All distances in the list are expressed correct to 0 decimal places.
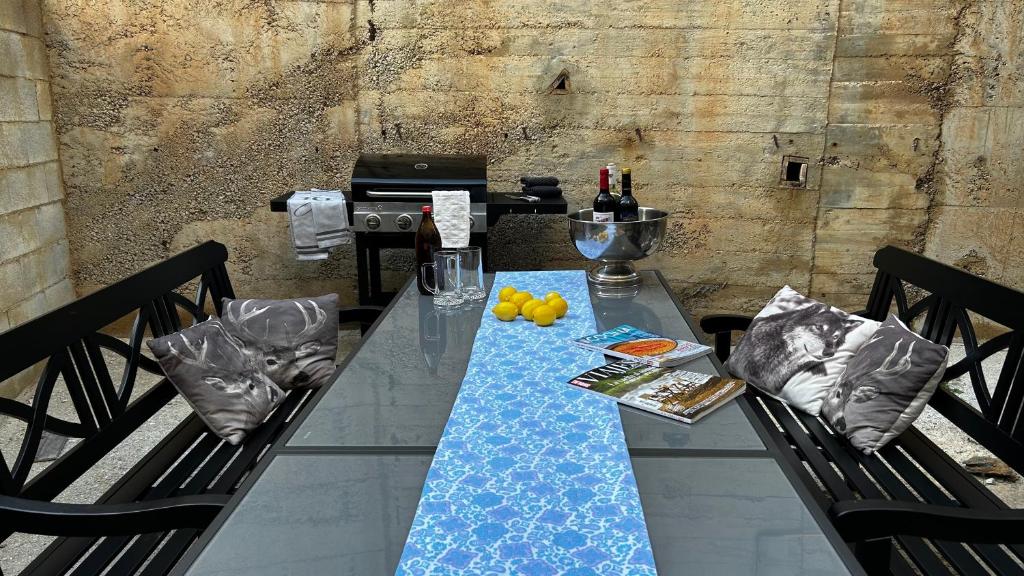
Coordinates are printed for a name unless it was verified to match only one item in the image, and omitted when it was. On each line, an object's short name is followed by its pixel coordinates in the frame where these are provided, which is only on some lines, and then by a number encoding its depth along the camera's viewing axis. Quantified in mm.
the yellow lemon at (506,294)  2289
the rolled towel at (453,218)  2711
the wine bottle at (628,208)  2607
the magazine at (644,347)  1849
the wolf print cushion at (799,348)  2084
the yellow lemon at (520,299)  2229
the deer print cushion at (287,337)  2307
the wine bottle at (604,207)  2547
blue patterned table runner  1042
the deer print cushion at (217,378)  1932
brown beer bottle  2605
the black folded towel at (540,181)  3807
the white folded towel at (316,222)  3711
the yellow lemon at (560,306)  2174
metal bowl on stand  2494
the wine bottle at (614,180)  4086
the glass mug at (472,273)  2438
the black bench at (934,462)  1302
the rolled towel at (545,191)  3775
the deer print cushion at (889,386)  1817
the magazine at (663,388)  1552
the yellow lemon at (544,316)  2105
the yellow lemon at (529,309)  2174
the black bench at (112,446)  1326
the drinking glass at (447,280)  2395
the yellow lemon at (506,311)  2170
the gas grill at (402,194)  3598
